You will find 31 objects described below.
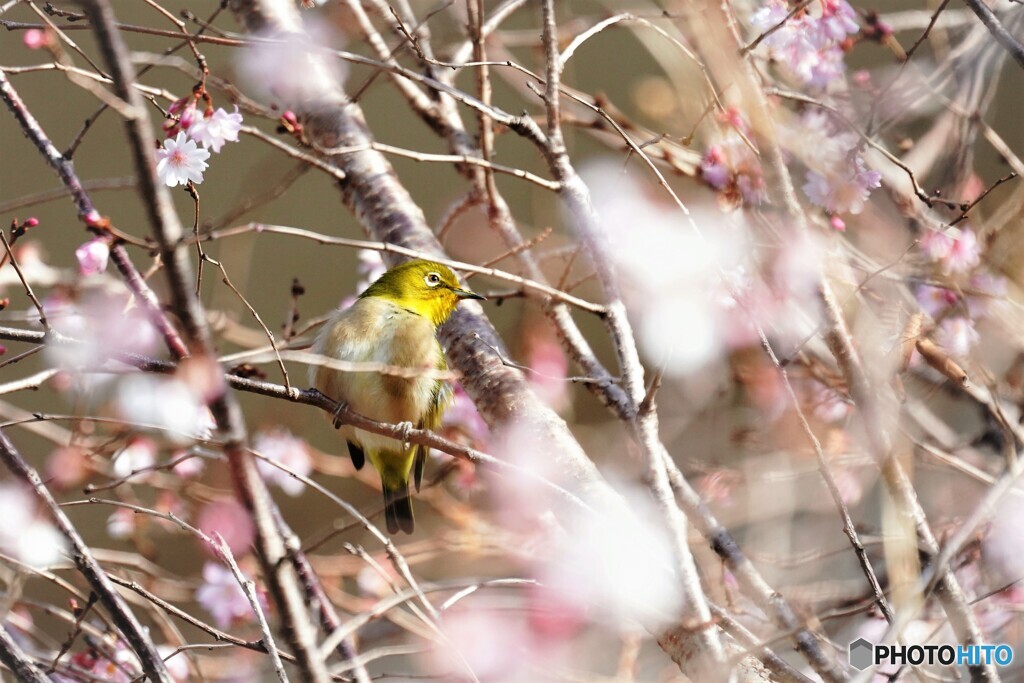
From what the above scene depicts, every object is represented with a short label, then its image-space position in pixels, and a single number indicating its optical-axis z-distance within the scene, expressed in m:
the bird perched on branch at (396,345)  6.70
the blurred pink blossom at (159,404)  6.55
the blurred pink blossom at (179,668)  6.58
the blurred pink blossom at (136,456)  7.51
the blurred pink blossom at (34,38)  5.39
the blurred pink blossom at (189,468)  7.94
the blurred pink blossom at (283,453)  8.26
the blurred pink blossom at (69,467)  5.82
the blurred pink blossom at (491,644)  5.68
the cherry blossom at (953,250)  5.92
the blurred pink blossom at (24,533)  5.18
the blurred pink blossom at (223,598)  7.11
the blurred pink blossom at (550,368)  7.30
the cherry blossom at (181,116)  5.07
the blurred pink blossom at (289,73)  6.42
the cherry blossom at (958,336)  5.88
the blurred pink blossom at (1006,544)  5.80
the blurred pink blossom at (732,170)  5.79
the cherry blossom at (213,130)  5.21
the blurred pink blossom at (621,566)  4.02
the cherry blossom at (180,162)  4.90
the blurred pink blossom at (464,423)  7.58
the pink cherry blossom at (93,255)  5.19
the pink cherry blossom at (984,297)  5.59
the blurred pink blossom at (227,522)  6.02
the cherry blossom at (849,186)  5.43
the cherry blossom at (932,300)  6.27
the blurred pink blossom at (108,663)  5.23
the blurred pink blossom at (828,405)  6.68
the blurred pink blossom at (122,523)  7.71
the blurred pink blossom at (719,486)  6.71
